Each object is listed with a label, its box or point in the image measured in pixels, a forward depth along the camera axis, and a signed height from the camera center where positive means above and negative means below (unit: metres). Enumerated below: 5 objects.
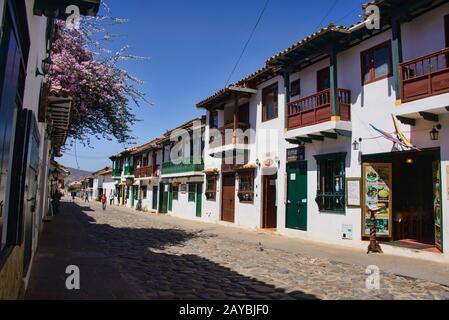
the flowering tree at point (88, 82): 11.20 +3.35
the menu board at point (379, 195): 11.61 +0.13
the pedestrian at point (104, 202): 32.59 -0.64
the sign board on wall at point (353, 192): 11.85 +0.21
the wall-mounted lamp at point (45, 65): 6.51 +2.15
